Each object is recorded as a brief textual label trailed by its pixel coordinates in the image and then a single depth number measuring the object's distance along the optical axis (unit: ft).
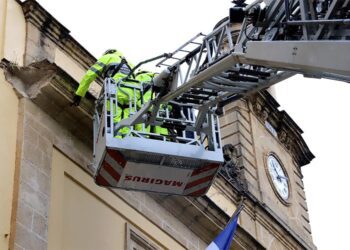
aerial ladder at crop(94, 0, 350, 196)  25.12
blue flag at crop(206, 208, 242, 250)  42.65
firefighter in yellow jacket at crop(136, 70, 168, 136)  36.94
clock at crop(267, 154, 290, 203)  63.90
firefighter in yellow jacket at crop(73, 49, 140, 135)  37.37
